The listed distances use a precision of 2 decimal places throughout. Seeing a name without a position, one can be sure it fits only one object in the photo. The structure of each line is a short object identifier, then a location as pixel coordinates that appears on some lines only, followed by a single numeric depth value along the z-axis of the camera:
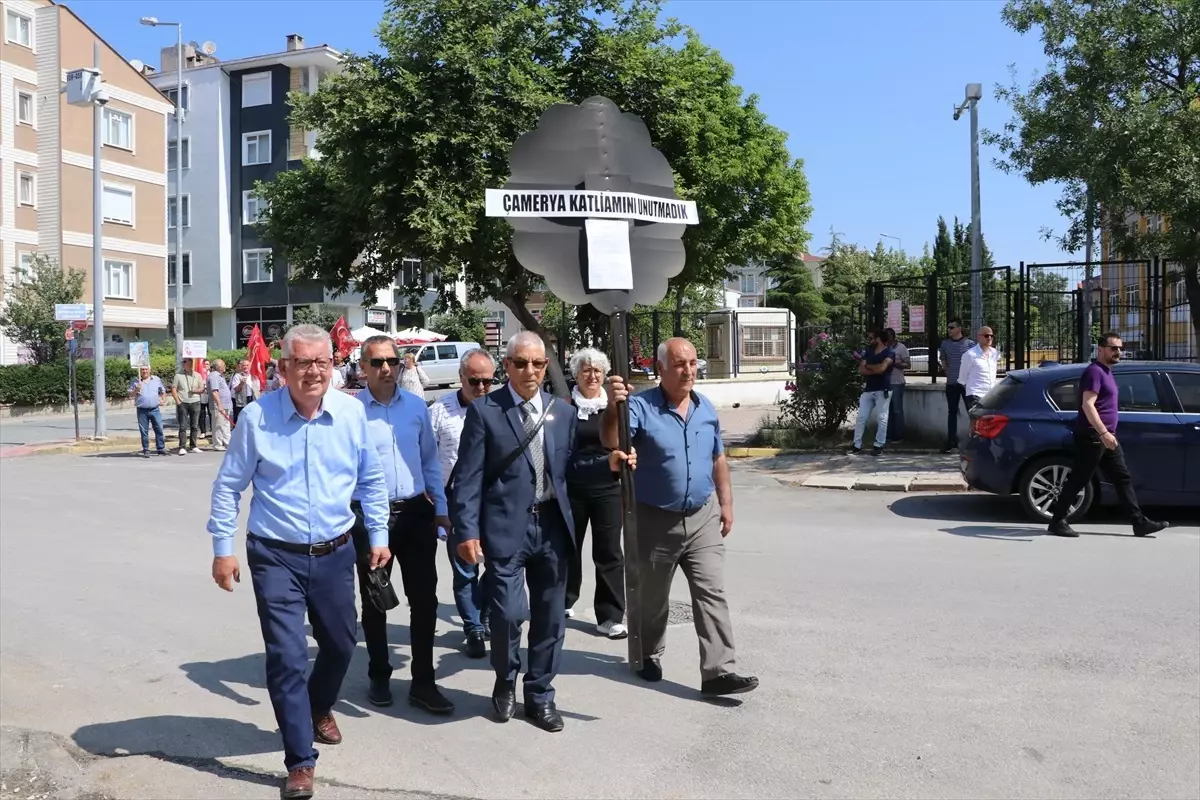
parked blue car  10.51
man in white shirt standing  14.86
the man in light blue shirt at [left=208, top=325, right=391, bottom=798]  4.36
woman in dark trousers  6.63
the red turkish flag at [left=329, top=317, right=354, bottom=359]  28.25
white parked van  44.44
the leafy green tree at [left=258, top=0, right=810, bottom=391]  22.42
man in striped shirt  16.20
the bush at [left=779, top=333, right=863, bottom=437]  17.50
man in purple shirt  9.59
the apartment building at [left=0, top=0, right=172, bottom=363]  40.44
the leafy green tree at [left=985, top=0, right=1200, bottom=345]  13.79
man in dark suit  5.07
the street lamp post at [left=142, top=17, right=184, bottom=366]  34.38
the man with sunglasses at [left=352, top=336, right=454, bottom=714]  5.42
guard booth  32.62
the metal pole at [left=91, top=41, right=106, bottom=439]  24.72
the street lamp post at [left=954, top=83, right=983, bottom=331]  23.55
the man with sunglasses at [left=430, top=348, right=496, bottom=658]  6.18
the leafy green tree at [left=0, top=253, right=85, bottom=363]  34.53
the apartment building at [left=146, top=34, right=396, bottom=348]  53.34
